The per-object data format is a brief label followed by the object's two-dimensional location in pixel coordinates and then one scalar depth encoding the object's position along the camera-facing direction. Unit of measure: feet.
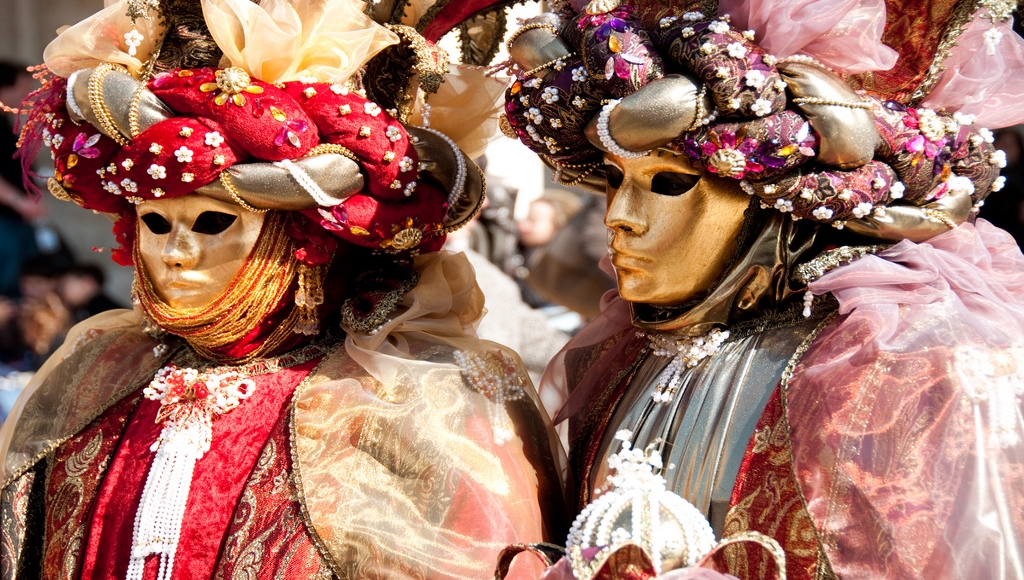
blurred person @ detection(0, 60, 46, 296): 17.63
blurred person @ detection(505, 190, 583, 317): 17.24
